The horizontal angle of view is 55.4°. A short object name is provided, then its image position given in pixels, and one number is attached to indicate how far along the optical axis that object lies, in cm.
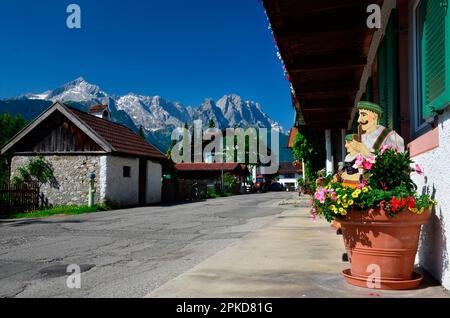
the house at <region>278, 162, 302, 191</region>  9574
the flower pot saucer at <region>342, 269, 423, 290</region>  367
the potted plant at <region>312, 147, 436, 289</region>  354
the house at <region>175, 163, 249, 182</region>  5298
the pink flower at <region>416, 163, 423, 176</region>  392
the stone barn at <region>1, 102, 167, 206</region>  2122
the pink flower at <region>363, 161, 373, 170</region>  378
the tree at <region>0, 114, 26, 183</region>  2789
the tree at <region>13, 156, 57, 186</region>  2155
